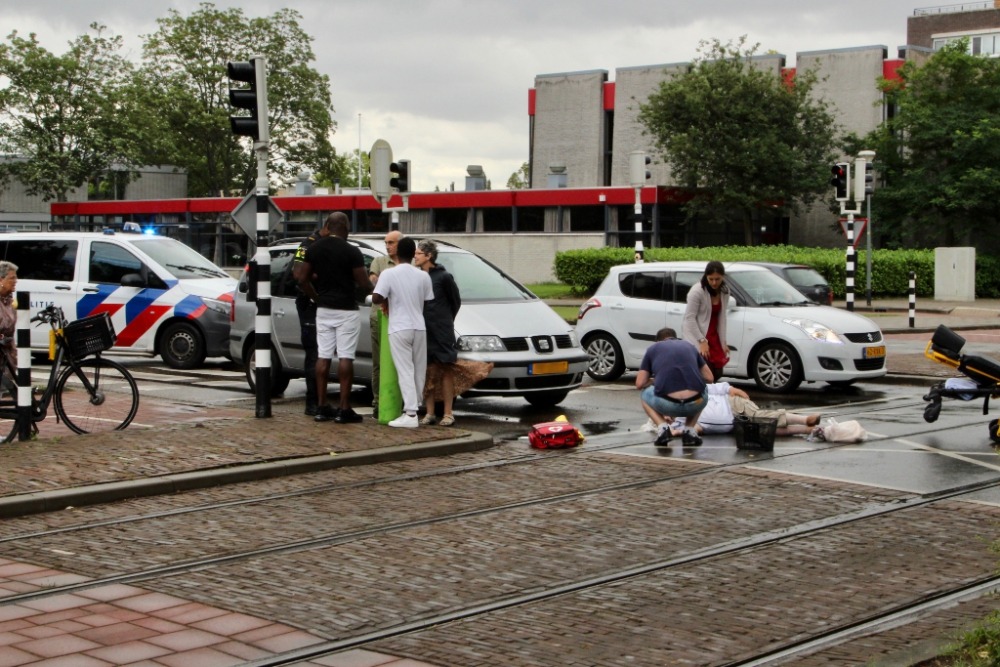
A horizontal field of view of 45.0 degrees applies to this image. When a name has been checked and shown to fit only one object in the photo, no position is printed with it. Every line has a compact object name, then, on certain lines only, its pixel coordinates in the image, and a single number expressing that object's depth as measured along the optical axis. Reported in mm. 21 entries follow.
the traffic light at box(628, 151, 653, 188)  24688
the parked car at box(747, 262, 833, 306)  19562
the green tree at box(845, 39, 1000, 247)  40688
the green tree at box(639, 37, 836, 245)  44594
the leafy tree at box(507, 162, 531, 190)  116775
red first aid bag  10531
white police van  17266
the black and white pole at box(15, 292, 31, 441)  9211
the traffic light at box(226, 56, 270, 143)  11086
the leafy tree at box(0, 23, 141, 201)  56812
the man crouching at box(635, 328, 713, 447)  10836
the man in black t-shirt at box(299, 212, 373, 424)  10984
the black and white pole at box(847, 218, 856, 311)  24562
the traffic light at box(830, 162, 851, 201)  24953
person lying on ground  11336
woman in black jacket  11297
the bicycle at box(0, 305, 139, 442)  10211
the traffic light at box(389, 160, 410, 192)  20125
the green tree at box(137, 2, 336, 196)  66750
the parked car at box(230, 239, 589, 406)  12328
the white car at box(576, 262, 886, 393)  14438
